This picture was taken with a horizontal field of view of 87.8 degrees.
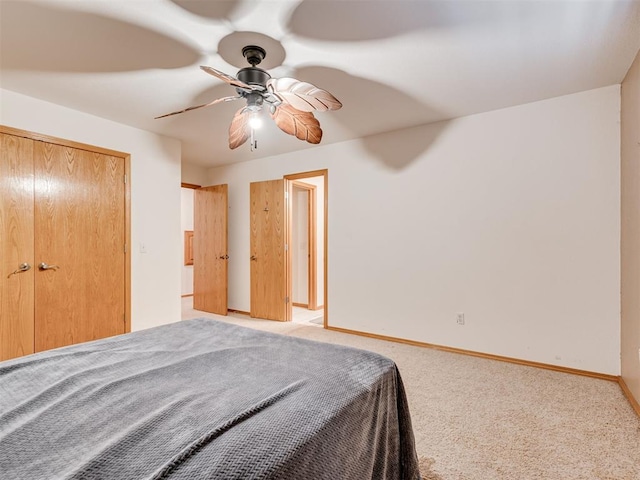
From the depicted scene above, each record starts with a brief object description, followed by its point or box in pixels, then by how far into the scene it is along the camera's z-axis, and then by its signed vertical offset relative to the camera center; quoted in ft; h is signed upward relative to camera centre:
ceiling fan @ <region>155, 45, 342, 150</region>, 6.26 +2.83
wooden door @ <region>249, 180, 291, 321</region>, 15.43 -0.50
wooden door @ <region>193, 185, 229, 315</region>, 16.93 -0.46
